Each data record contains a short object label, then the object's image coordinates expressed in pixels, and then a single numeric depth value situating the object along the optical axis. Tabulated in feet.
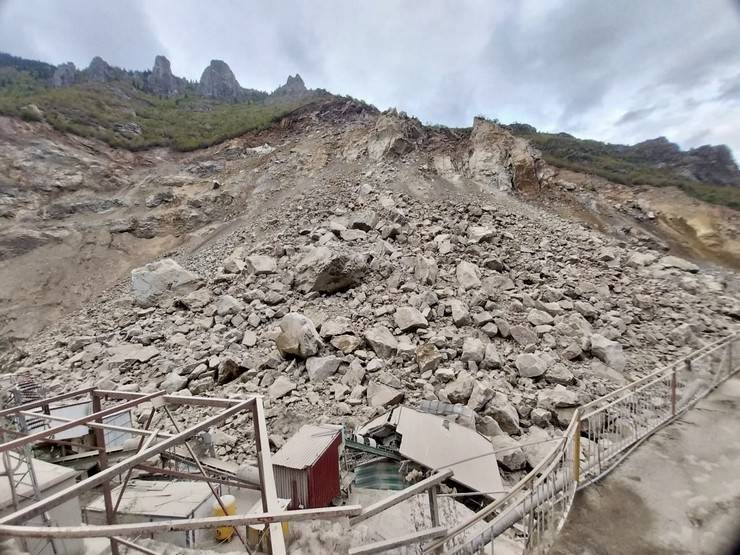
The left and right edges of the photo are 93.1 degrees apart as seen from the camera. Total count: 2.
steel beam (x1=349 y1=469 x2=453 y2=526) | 7.98
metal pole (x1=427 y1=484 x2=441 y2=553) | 9.04
